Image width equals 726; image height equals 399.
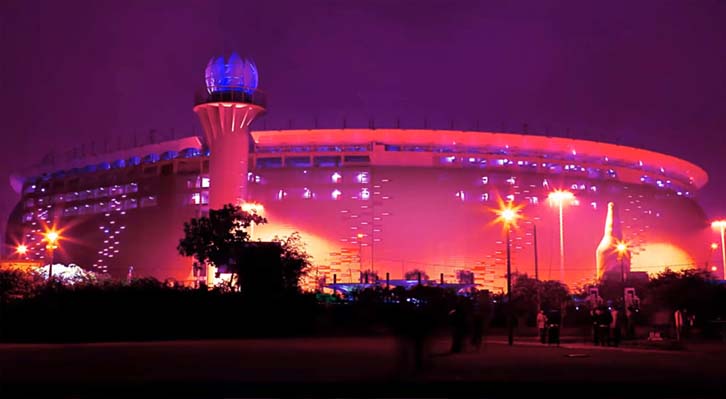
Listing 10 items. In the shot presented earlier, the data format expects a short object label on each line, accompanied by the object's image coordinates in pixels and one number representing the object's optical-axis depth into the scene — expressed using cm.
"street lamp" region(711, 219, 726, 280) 7943
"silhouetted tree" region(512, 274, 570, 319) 4831
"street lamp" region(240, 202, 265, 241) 6806
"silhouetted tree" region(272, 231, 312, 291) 4310
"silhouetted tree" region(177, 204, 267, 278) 5391
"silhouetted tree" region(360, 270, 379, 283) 8007
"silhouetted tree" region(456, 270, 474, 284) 8344
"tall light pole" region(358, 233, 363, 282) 8381
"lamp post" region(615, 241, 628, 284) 7013
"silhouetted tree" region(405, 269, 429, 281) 8229
